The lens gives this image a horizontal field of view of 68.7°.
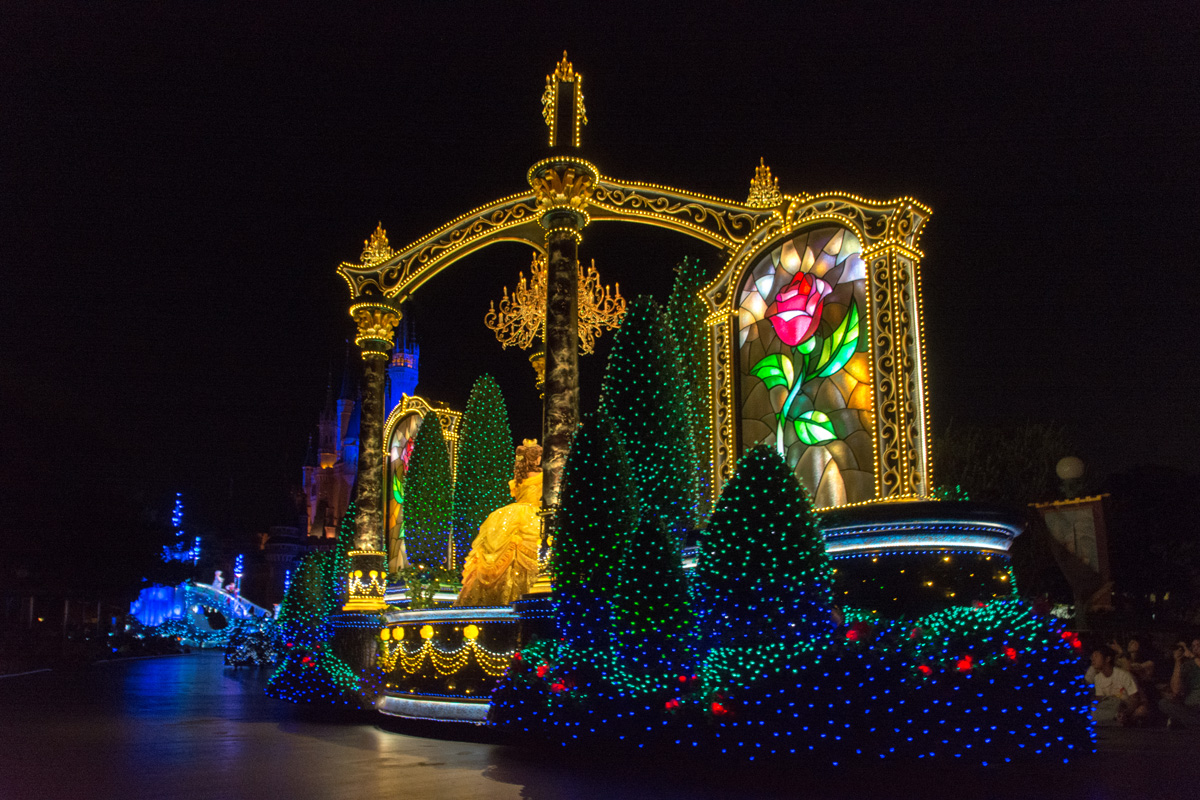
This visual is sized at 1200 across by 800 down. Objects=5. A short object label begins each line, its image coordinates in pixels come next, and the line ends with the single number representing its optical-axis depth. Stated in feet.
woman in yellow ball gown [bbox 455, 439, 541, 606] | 44.73
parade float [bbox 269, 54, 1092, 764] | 26.94
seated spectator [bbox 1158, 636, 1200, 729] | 45.75
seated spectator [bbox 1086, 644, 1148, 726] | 42.86
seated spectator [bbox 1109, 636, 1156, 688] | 44.11
